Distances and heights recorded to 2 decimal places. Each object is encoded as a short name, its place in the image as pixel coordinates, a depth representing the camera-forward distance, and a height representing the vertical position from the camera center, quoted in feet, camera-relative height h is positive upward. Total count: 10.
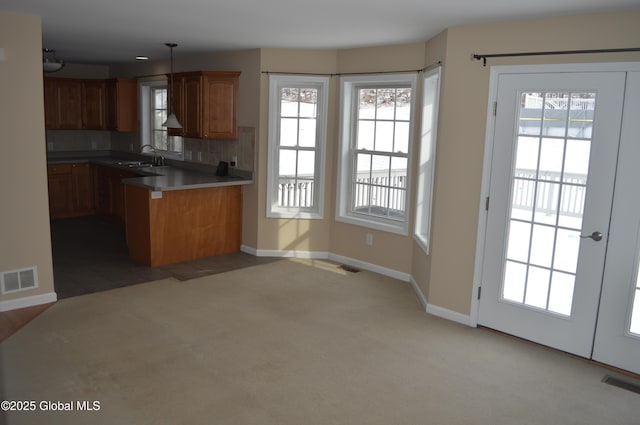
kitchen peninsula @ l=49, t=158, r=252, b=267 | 18.53 -3.27
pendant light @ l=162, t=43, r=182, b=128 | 19.48 +0.27
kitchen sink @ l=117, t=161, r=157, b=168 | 24.35 -1.79
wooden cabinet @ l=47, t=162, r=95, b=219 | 25.63 -3.29
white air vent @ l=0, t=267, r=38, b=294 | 14.25 -4.37
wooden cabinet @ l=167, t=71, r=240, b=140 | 20.48 +1.07
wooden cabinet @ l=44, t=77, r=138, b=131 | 26.58 +1.11
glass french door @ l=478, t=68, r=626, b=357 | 11.96 -1.48
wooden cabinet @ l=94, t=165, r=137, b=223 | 24.45 -3.23
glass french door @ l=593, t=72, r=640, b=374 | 11.50 -2.68
